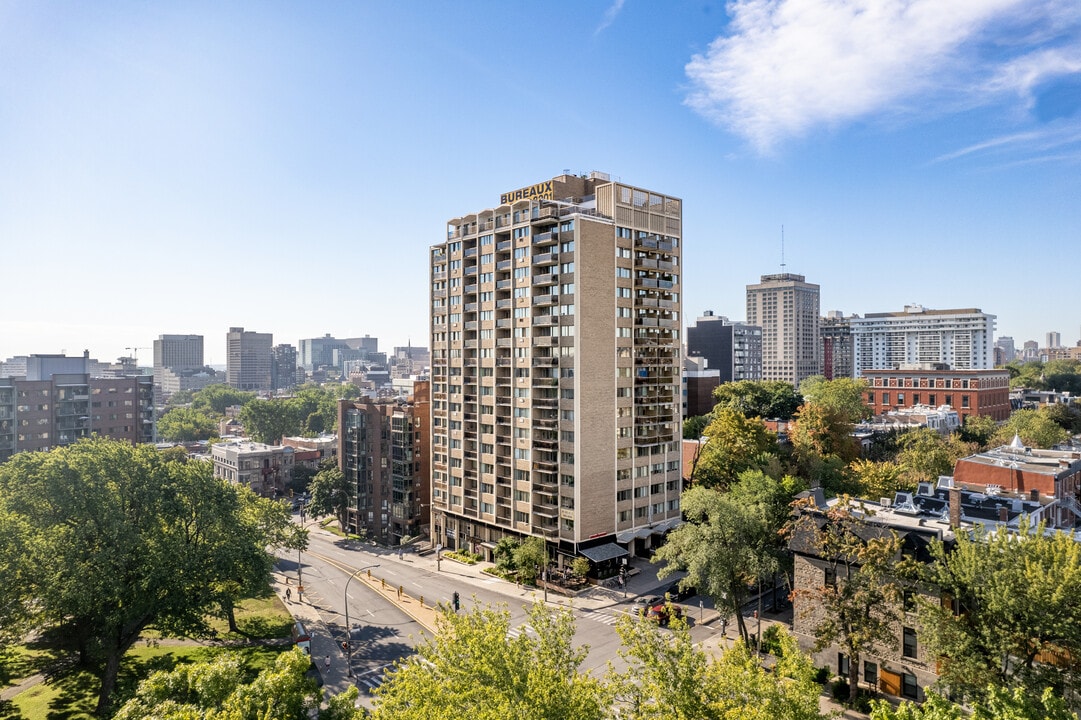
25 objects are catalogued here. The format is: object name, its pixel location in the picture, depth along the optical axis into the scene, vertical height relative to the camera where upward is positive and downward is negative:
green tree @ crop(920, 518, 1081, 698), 33.19 -14.16
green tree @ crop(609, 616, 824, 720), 24.78 -13.53
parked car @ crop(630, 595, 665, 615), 63.22 -25.47
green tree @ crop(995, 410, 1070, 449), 110.44 -12.75
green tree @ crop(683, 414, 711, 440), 116.28 -12.43
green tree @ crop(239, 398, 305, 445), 171.88 -15.92
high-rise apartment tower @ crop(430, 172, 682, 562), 75.00 -1.17
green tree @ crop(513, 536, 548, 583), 72.81 -23.11
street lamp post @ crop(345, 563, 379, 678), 53.42 -26.24
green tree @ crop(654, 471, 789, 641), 50.12 -15.71
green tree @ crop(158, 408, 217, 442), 186.88 -19.95
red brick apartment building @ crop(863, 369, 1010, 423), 143.00 -6.83
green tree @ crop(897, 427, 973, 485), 87.52 -13.96
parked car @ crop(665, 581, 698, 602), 66.25 -25.33
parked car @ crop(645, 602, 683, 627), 57.88 -23.92
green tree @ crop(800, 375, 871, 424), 124.81 -7.06
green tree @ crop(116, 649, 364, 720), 24.73 -14.03
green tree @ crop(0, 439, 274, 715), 46.34 -14.39
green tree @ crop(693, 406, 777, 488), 85.38 -12.22
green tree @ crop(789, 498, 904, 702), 41.22 -15.56
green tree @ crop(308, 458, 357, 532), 105.75 -22.23
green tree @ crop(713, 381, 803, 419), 127.19 -7.64
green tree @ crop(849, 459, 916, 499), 75.38 -14.53
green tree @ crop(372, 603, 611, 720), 25.02 -13.86
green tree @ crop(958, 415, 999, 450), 119.24 -13.71
